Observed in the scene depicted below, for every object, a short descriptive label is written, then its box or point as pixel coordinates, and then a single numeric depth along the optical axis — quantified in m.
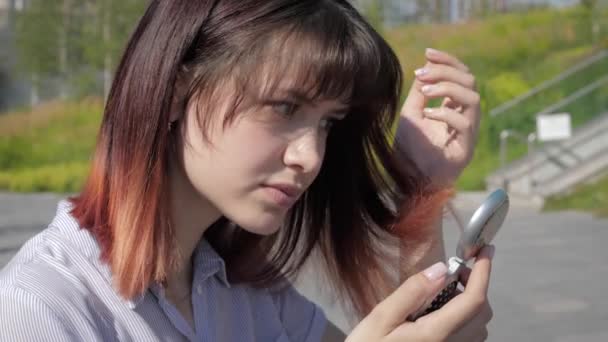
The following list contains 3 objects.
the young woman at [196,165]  1.30
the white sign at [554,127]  10.54
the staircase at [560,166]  10.27
